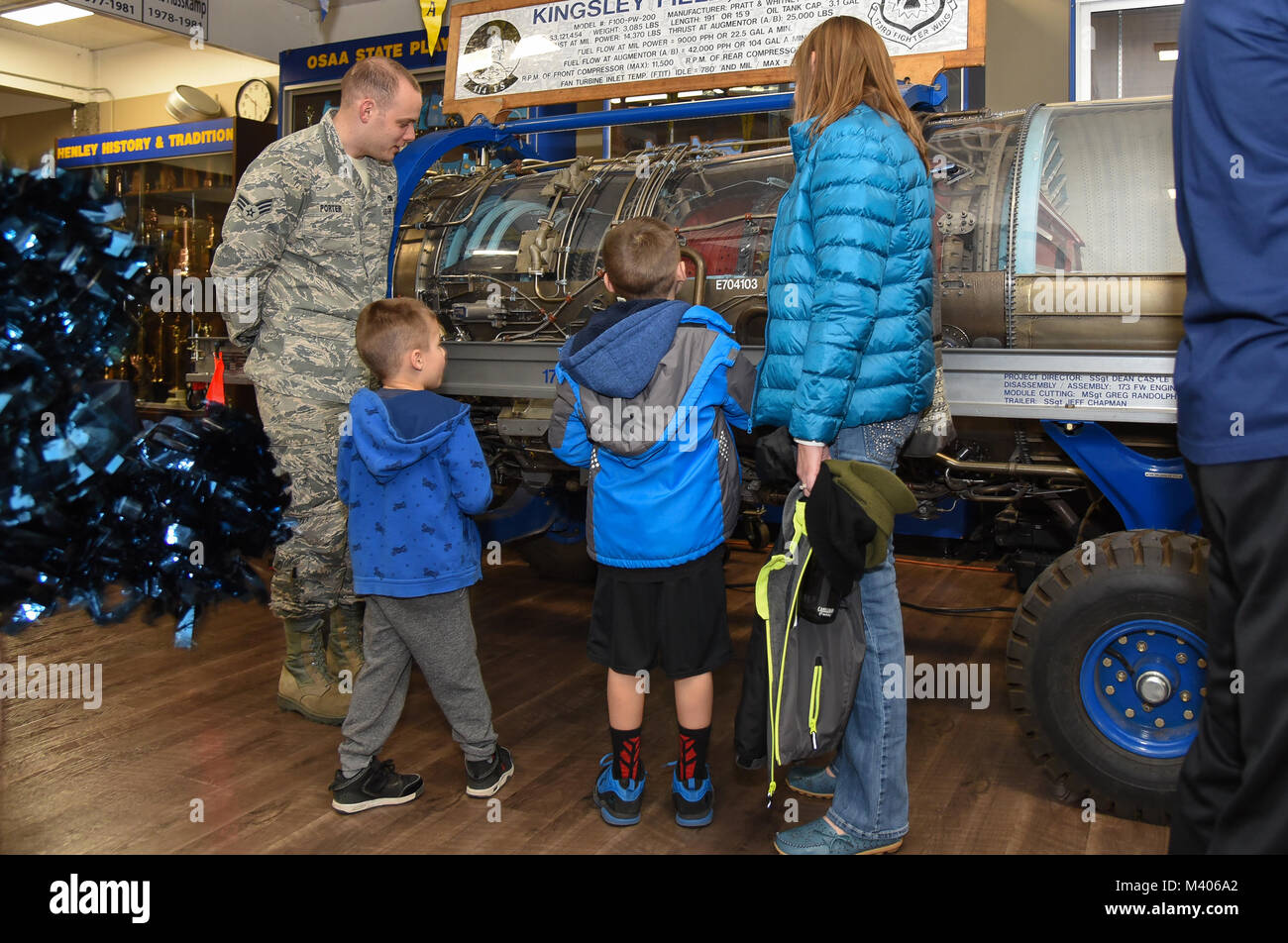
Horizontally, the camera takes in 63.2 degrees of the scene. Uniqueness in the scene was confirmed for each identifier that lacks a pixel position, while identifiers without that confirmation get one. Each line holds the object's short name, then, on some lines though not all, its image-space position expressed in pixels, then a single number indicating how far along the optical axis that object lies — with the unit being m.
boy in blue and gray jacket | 2.77
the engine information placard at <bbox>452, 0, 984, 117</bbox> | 4.29
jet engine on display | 2.88
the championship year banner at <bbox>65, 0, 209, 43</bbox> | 7.85
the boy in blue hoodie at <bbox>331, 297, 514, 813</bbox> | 2.92
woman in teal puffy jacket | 2.38
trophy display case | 9.91
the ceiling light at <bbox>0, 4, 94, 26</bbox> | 9.99
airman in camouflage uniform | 3.49
